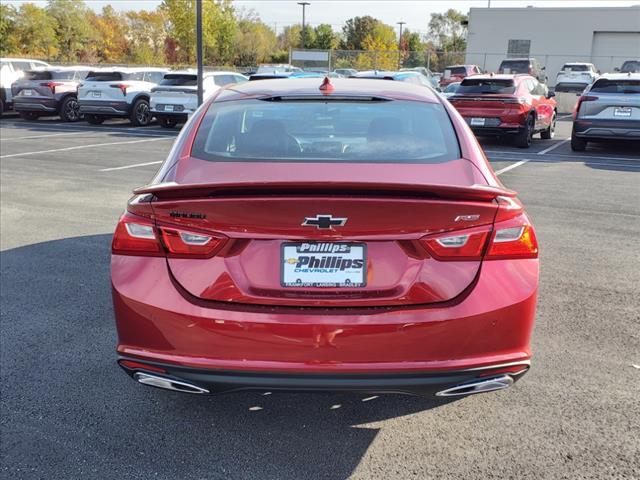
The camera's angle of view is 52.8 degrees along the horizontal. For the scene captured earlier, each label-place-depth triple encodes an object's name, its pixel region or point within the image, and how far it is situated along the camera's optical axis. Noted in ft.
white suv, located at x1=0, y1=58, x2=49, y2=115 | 71.42
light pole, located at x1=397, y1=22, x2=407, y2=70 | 152.40
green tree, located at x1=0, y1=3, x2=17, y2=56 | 162.20
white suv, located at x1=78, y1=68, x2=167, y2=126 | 64.54
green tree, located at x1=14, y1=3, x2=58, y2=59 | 172.35
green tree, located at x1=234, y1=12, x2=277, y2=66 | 207.08
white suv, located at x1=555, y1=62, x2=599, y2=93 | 111.86
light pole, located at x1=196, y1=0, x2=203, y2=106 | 56.89
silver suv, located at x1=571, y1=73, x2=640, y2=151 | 43.98
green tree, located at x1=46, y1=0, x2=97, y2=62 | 195.83
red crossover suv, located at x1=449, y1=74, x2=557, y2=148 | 48.14
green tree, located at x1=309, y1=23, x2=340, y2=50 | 255.09
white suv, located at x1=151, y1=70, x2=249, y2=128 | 61.26
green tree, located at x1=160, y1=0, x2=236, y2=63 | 149.18
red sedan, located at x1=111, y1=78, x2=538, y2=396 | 8.38
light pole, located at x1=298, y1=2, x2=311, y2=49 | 221.05
